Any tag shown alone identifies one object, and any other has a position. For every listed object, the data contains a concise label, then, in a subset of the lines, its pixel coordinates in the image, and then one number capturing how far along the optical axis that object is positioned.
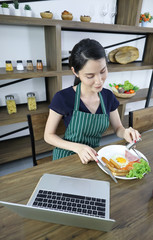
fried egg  0.84
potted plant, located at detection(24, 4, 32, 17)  1.43
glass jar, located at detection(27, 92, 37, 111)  1.80
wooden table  0.52
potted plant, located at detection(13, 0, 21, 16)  1.39
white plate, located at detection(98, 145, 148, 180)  0.89
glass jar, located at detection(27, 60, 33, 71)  1.64
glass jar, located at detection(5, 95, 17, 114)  1.72
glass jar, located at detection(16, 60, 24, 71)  1.62
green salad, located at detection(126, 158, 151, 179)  0.74
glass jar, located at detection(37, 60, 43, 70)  1.68
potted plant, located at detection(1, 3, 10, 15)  1.39
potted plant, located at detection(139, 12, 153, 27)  1.98
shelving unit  1.45
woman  0.89
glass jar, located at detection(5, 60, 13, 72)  1.55
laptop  0.45
